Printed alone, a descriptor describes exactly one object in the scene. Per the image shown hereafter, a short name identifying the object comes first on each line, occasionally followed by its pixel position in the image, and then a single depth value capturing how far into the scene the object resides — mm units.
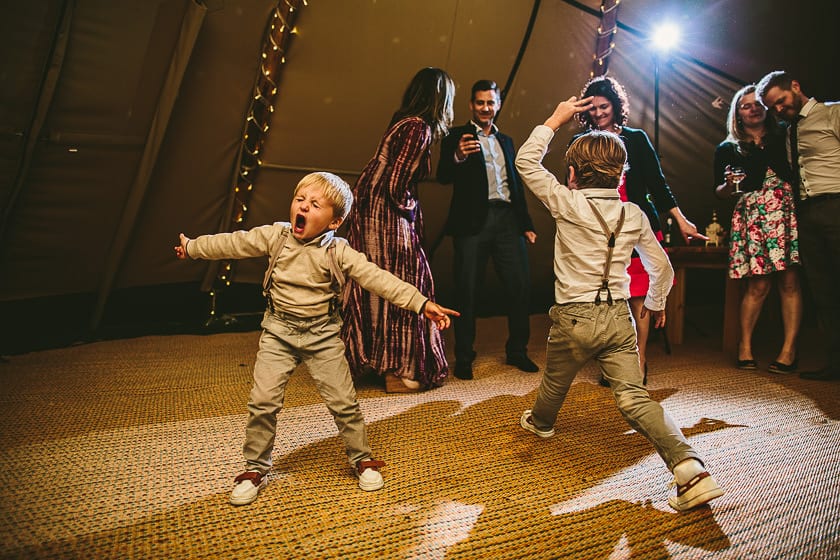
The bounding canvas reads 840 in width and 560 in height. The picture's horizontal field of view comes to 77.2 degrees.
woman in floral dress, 2539
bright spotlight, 3328
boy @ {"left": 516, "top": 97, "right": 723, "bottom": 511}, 1470
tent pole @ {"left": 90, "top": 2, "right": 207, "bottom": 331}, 2342
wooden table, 3051
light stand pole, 3492
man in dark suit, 2479
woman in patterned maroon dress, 2174
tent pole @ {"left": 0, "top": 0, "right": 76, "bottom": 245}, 2095
